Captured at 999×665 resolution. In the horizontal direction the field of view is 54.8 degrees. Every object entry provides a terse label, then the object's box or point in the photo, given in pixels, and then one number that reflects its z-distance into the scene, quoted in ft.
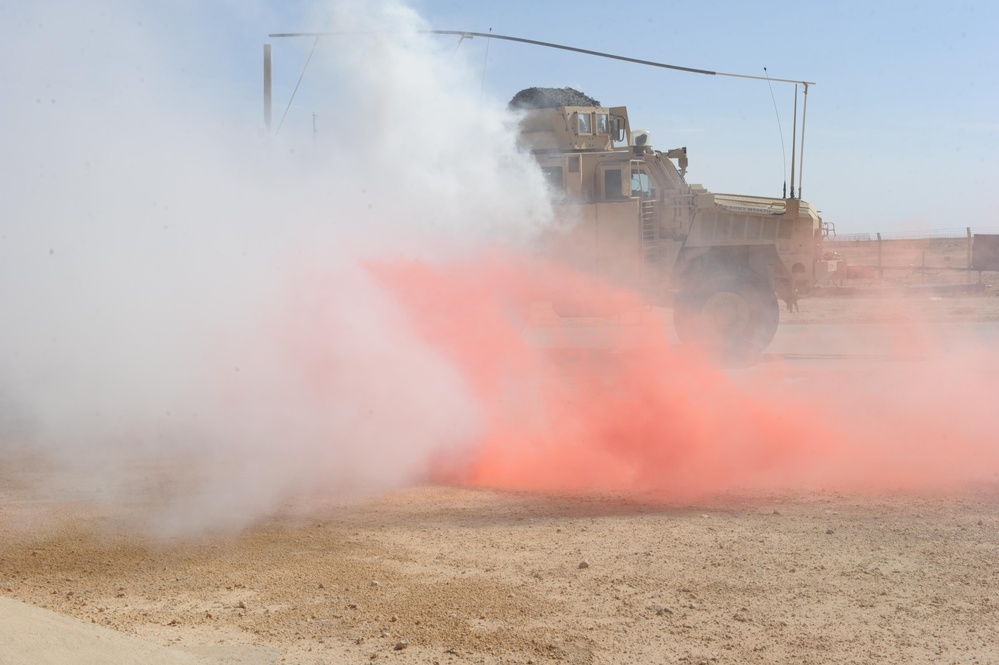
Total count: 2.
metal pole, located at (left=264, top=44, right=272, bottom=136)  36.44
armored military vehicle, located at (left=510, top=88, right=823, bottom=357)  50.93
